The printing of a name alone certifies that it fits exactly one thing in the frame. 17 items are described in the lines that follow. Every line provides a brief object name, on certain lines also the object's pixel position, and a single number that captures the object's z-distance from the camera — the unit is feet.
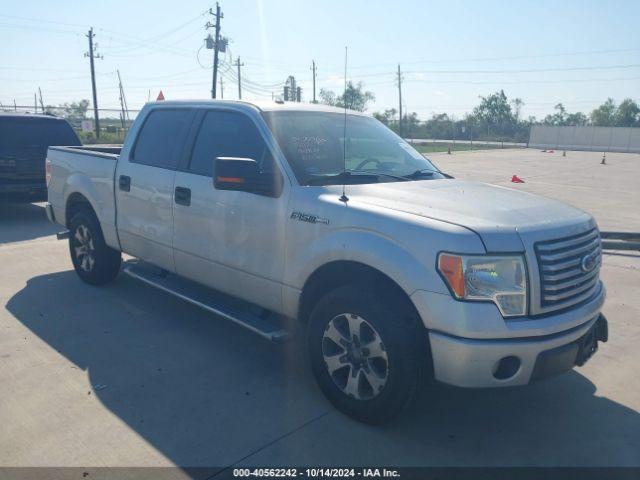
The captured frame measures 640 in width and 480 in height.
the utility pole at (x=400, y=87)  222.89
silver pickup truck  9.55
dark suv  31.07
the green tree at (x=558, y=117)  328.08
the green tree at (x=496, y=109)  315.58
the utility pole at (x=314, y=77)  152.56
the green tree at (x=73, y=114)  116.06
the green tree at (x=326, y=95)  192.85
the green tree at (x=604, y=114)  296.71
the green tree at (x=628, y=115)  273.93
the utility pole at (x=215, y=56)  117.39
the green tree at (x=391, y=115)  243.05
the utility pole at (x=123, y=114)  115.24
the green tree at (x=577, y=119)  316.81
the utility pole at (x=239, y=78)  187.56
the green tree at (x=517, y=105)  325.87
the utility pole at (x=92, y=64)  145.07
